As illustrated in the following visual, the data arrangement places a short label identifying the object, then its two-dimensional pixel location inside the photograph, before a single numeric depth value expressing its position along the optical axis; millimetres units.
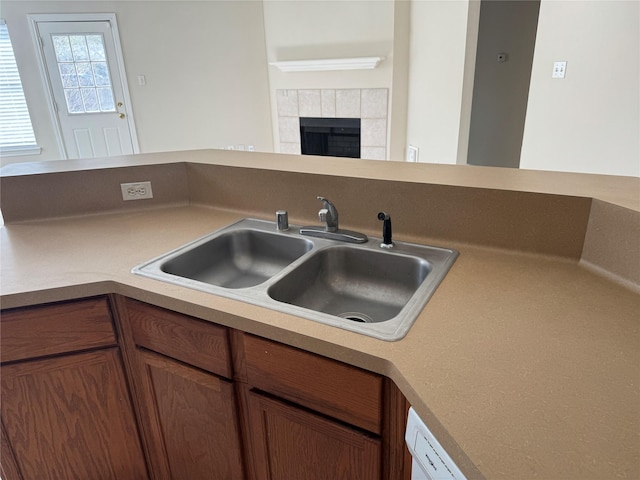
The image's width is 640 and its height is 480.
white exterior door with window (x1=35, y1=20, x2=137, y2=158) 4730
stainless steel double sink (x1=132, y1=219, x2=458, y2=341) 1086
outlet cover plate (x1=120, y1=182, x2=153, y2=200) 1647
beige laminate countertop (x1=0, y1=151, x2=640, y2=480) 612
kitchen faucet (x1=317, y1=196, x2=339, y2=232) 1317
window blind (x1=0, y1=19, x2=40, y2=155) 4641
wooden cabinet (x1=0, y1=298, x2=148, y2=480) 1103
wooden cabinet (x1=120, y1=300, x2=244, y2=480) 1029
